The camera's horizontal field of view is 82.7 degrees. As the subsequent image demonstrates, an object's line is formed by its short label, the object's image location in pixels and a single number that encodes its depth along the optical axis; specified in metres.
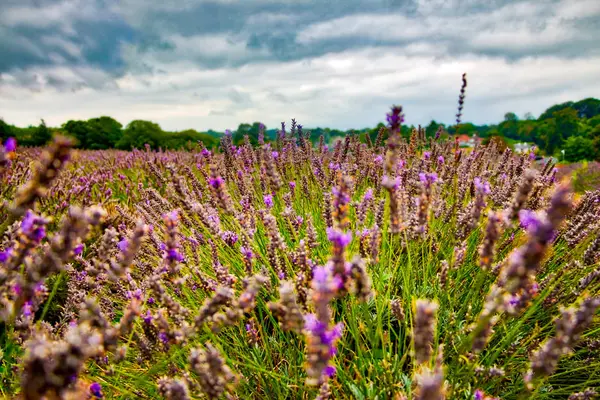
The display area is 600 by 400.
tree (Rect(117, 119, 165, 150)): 38.22
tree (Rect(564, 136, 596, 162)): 41.81
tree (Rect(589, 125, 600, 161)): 40.03
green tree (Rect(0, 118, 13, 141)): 27.45
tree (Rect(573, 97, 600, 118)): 98.06
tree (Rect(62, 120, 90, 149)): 36.88
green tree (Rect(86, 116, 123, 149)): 37.84
